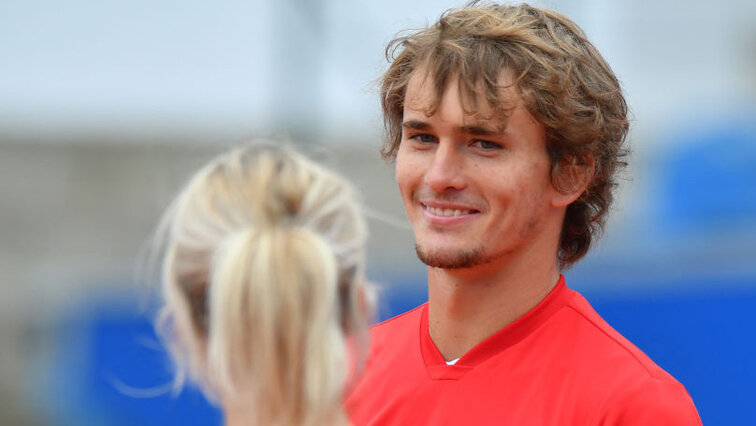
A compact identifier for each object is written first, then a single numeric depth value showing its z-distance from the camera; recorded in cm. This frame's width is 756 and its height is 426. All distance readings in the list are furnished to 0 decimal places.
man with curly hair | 620
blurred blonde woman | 597
